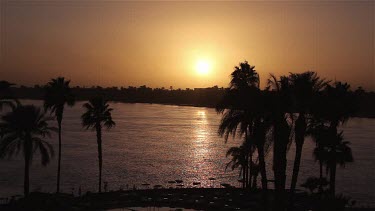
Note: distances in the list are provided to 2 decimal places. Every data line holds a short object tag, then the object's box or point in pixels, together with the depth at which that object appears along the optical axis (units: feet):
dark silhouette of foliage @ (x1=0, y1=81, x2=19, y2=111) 96.37
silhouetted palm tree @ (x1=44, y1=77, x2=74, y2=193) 171.12
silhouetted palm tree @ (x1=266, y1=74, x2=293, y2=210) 101.96
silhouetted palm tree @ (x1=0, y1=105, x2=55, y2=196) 129.82
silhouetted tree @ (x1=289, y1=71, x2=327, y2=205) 101.55
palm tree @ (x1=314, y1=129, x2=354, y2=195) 137.80
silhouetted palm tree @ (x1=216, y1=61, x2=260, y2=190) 102.22
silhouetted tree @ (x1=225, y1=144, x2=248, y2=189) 174.75
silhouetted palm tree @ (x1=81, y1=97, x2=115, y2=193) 182.29
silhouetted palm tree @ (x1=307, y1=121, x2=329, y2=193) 131.83
